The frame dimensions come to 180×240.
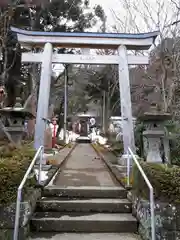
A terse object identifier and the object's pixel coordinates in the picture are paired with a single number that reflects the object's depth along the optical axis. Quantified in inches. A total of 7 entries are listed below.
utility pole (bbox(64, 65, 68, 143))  528.8
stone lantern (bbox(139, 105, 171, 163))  192.5
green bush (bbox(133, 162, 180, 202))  102.9
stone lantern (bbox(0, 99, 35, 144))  200.0
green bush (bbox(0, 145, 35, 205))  101.9
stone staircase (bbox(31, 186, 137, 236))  112.3
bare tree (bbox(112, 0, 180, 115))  327.3
